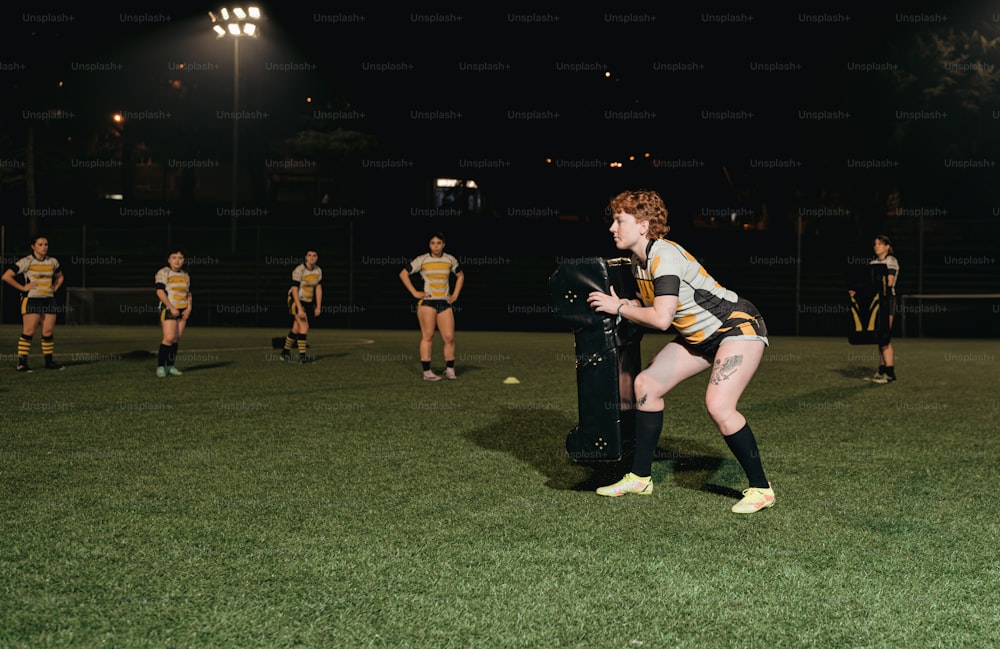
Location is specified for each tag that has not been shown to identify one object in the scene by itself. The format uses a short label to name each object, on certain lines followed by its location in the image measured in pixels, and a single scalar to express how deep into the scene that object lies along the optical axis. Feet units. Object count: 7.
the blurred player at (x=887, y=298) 41.54
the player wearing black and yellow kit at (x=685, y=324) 15.96
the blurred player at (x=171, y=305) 42.37
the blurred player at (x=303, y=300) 50.75
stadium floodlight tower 89.81
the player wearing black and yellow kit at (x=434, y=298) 41.60
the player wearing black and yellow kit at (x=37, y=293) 45.03
